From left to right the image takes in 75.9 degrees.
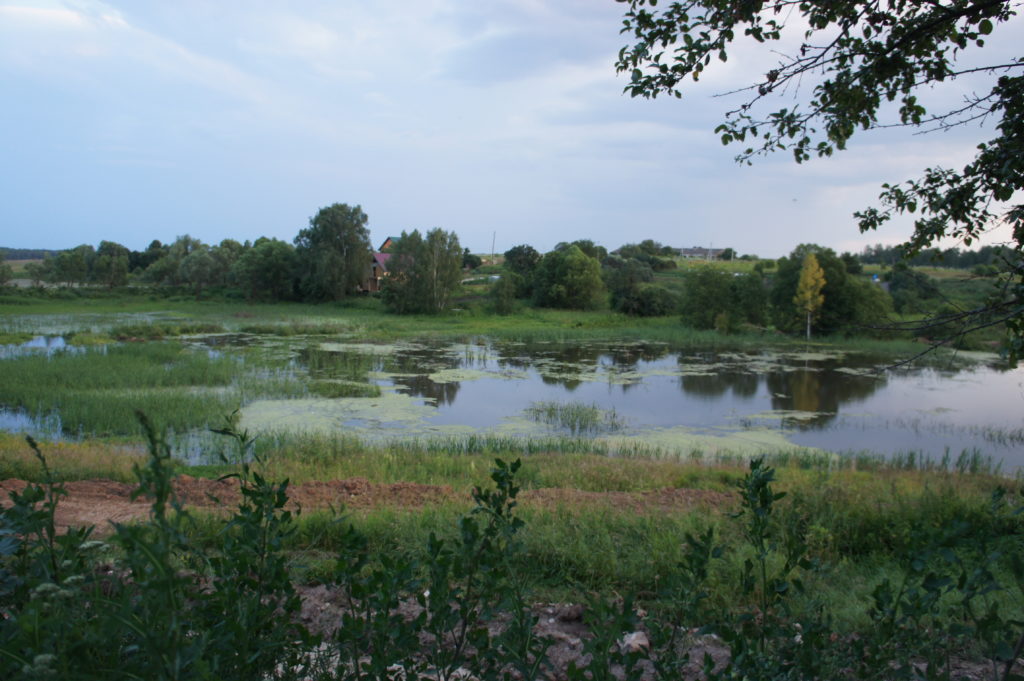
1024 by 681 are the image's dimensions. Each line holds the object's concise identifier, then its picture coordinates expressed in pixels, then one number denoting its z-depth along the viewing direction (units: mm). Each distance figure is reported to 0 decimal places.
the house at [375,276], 60969
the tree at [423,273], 47656
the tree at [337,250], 52969
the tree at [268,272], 55875
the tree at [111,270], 59625
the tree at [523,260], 60269
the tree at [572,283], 51688
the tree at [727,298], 38719
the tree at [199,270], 61562
